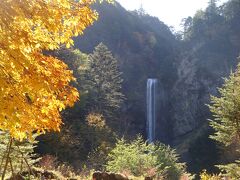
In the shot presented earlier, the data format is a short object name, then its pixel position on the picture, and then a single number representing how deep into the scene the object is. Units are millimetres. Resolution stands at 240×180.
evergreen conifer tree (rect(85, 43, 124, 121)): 37625
